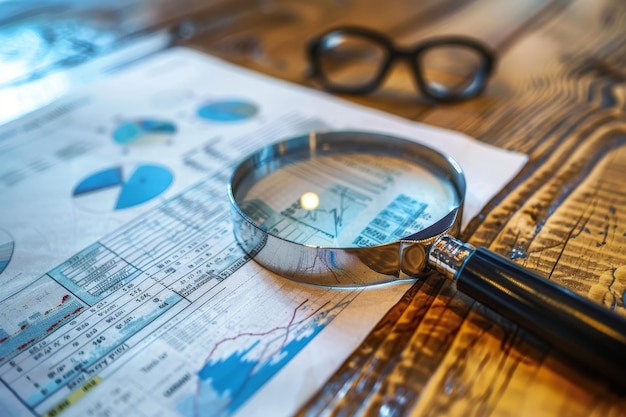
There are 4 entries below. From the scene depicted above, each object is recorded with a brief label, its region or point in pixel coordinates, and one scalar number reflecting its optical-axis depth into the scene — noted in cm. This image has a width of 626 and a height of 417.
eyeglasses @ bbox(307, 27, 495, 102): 81
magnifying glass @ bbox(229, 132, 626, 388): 38
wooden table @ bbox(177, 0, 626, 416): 39
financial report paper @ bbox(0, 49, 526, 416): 39
